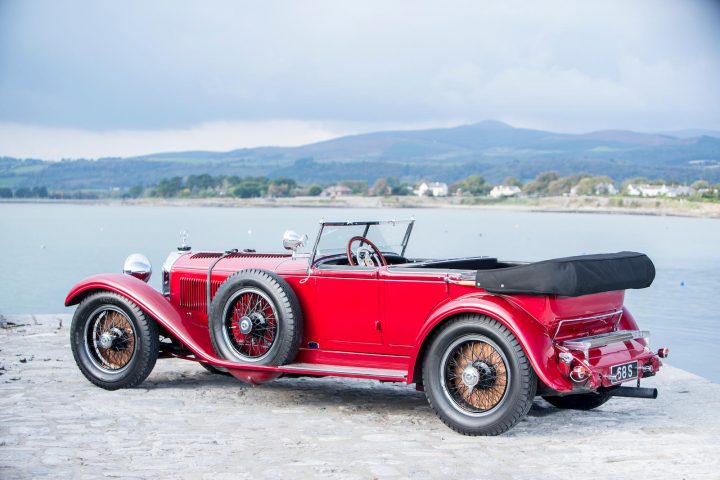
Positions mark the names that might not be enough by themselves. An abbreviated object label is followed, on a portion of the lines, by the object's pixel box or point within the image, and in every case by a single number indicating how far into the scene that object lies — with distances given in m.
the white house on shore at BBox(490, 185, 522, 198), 164.12
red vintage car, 6.56
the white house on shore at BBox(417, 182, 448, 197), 167.00
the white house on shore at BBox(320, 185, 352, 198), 151.88
